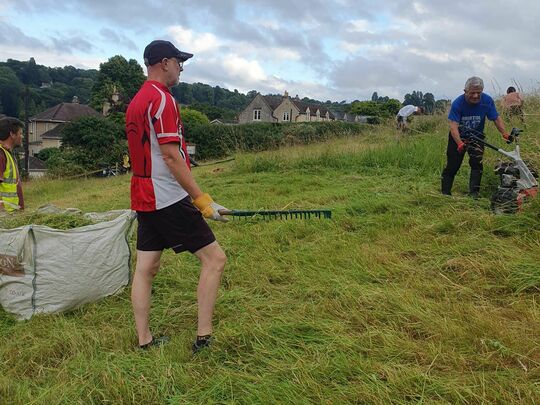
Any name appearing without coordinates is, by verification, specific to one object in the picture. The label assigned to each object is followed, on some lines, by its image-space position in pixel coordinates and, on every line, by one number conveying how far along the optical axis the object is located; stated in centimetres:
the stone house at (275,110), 6675
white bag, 325
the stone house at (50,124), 6228
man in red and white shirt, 245
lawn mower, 432
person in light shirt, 1249
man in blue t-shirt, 552
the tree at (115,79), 5625
